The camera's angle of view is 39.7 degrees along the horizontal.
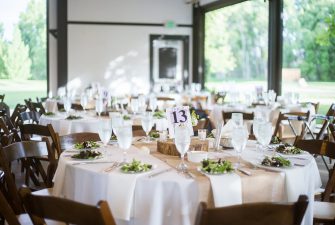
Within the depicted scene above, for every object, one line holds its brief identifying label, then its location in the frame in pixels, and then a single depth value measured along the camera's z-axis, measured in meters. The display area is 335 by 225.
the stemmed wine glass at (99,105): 5.33
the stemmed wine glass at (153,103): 5.97
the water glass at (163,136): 3.26
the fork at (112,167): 2.50
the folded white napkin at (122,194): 2.34
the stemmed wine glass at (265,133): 2.80
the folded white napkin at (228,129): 3.30
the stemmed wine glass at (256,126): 2.90
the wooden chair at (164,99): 9.39
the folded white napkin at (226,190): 2.31
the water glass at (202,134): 3.26
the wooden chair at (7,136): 3.60
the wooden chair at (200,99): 9.29
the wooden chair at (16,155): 2.94
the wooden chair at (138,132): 3.99
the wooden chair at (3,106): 7.42
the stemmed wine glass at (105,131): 2.82
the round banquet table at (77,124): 5.35
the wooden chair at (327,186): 2.88
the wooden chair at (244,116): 5.94
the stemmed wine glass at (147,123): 3.37
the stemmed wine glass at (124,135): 2.57
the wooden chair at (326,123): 6.00
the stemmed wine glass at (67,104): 5.94
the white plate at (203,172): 2.40
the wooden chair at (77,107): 7.22
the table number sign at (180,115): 3.03
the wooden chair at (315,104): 7.73
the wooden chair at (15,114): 6.17
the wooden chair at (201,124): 4.45
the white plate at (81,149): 3.08
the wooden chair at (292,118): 5.94
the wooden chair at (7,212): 2.30
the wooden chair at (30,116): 5.35
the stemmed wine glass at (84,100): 5.98
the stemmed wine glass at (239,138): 2.58
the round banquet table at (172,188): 2.29
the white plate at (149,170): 2.42
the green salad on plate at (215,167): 2.42
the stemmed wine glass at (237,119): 3.31
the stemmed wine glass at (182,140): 2.49
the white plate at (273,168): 2.56
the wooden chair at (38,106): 7.36
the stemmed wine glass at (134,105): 5.42
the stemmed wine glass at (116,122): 2.75
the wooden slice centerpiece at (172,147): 3.00
